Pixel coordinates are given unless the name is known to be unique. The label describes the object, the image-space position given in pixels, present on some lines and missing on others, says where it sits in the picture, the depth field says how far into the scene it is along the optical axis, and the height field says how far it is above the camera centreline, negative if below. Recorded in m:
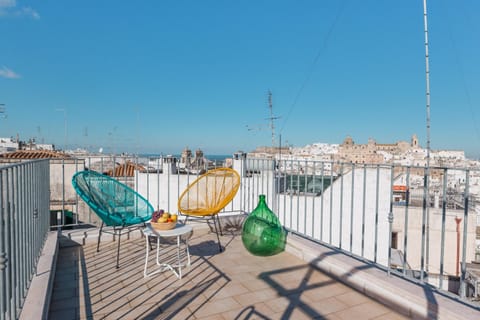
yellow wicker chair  3.47 -0.53
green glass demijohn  3.08 -0.85
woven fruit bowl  2.57 -0.64
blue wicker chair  2.85 -0.54
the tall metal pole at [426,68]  4.74 +1.40
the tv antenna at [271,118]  11.77 +1.37
